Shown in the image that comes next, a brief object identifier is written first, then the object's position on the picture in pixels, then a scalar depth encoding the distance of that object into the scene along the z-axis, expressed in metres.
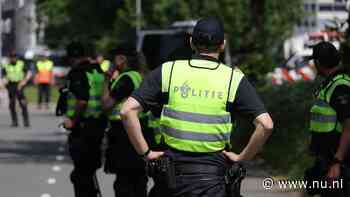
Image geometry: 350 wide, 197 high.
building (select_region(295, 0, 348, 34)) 18.30
